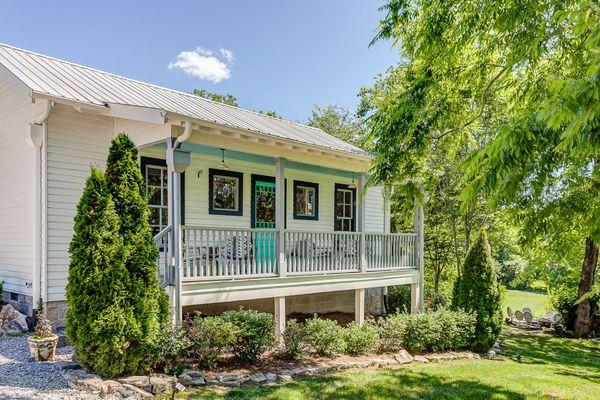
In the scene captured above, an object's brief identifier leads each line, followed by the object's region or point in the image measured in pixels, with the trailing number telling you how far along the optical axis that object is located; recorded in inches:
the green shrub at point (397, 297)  518.6
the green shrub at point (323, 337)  301.4
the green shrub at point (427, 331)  342.0
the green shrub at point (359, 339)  319.9
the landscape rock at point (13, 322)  312.8
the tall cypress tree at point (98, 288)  217.9
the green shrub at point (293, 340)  292.5
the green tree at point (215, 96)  1191.5
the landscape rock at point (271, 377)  252.0
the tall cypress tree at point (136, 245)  229.8
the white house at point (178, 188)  286.7
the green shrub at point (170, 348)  237.9
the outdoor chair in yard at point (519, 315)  663.1
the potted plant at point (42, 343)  248.5
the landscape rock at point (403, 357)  322.3
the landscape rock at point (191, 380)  230.8
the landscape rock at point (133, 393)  206.4
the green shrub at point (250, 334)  270.2
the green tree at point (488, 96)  122.2
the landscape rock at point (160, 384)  216.8
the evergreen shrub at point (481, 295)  382.6
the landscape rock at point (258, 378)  246.5
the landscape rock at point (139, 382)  215.9
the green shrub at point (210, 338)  254.8
